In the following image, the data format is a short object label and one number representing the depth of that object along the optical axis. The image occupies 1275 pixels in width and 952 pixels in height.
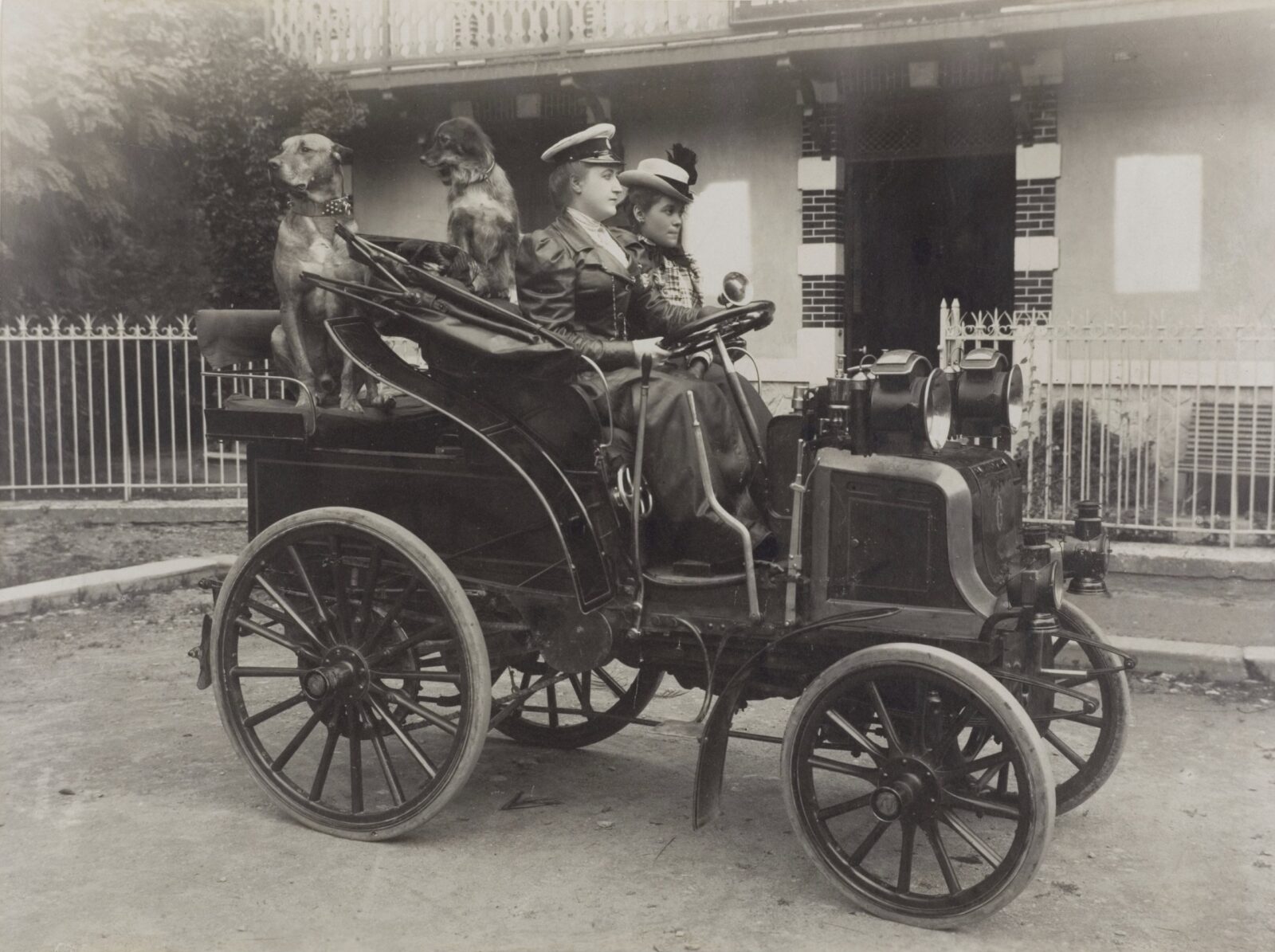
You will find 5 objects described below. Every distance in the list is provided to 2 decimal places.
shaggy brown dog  4.91
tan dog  5.19
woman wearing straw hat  4.63
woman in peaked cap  3.81
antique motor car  3.38
